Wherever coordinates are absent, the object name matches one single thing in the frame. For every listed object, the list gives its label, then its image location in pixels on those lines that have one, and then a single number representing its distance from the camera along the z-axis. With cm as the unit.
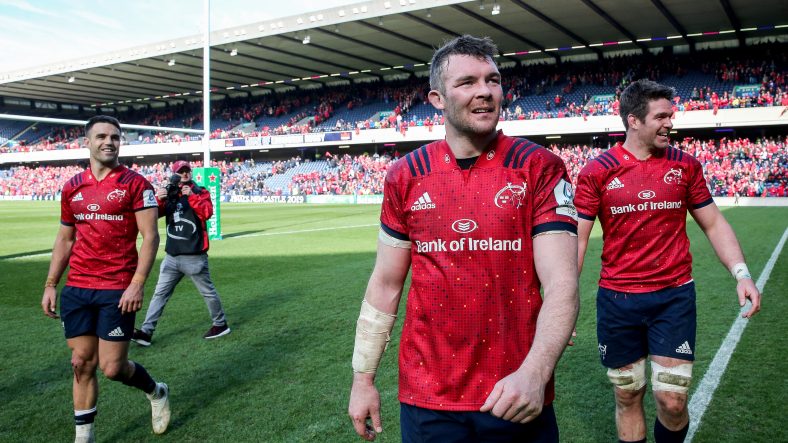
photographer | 671
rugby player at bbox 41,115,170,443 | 400
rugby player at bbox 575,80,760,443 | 329
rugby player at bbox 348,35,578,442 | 203
